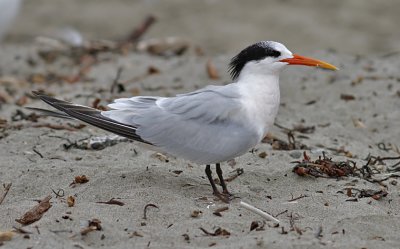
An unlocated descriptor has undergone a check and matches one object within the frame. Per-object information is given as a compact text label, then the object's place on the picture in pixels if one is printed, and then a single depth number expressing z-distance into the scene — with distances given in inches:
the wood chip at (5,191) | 292.2
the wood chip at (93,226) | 250.7
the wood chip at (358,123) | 418.3
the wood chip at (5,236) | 244.5
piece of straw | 264.6
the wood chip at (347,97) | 454.0
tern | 291.3
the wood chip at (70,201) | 278.2
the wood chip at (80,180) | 305.4
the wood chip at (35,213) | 264.2
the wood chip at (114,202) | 277.3
